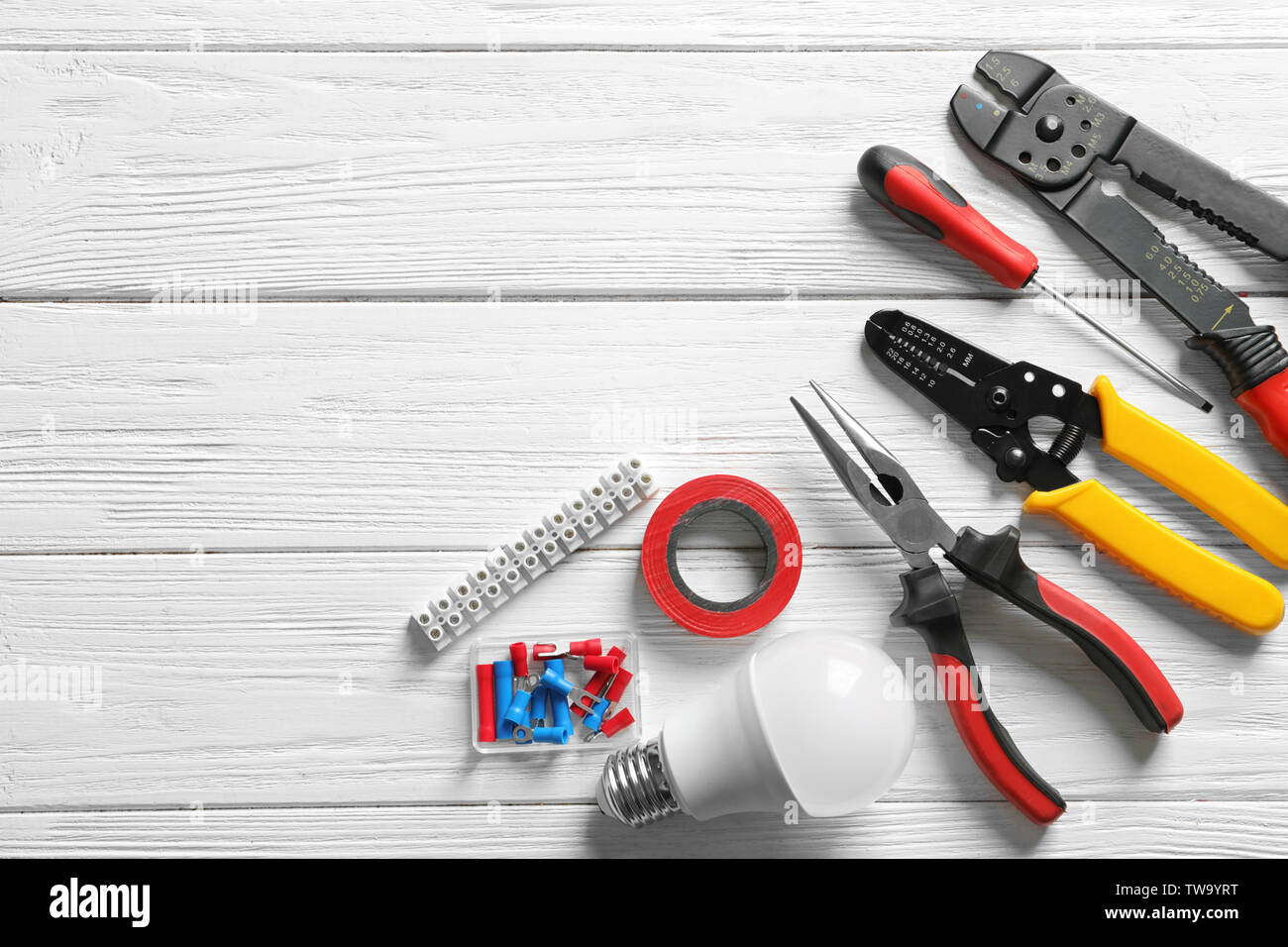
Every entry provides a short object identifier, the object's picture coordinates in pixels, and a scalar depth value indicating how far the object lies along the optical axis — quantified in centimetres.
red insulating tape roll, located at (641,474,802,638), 82
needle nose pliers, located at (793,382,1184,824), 81
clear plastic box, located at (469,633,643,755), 84
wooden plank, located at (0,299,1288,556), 87
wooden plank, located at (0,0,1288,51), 91
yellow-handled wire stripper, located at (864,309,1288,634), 83
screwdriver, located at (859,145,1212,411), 85
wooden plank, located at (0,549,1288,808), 85
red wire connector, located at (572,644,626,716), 84
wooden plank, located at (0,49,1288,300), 89
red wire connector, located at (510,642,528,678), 84
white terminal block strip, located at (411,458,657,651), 84
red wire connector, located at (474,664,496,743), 83
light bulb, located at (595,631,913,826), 66
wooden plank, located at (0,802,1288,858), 84
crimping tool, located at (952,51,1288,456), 86
